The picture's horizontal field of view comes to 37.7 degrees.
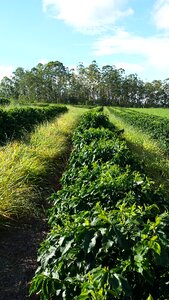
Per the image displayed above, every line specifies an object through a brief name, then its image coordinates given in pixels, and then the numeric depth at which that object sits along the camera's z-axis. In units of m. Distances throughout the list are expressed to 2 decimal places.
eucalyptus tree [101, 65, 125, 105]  72.16
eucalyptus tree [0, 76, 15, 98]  70.38
